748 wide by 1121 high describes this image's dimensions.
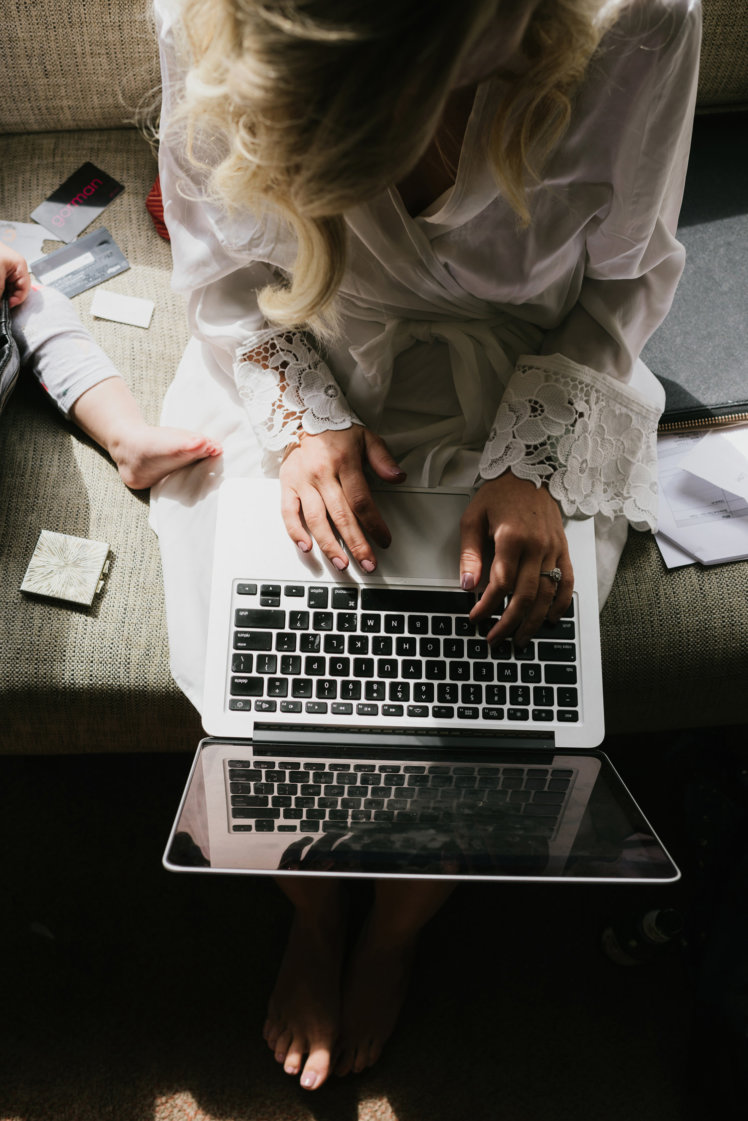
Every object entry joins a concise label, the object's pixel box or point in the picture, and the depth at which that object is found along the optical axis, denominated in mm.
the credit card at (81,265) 1188
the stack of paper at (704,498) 1031
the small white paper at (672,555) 1024
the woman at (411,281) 519
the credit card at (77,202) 1238
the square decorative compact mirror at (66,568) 984
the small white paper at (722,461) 1066
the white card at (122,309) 1167
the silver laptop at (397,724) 718
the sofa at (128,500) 983
